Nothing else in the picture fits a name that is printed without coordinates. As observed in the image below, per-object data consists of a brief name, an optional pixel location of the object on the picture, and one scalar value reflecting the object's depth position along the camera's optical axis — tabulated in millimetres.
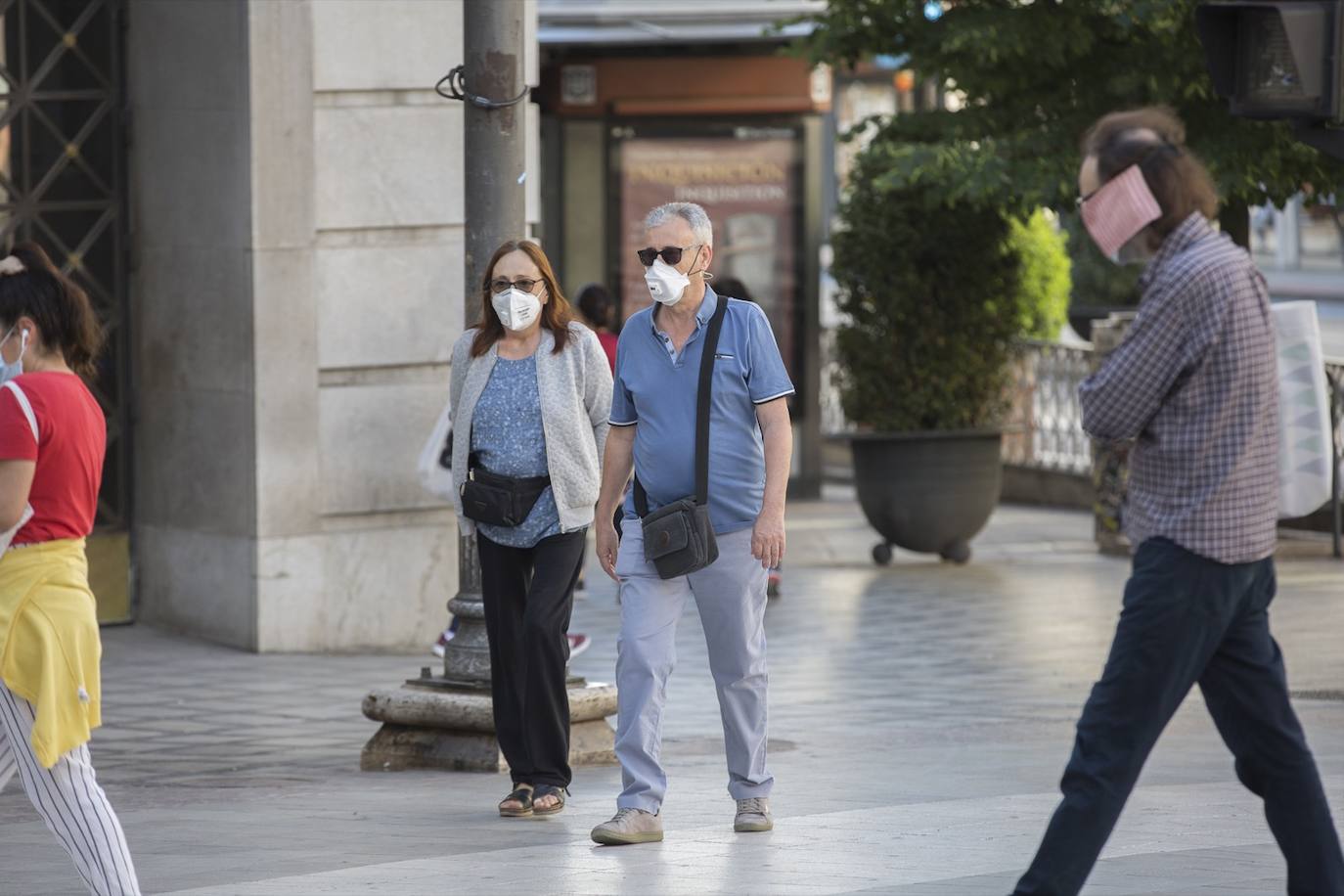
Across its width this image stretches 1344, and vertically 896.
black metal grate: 21906
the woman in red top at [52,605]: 10633
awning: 33562
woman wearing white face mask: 14258
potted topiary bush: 28594
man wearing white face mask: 13141
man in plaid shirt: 9648
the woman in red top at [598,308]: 25359
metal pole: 15930
